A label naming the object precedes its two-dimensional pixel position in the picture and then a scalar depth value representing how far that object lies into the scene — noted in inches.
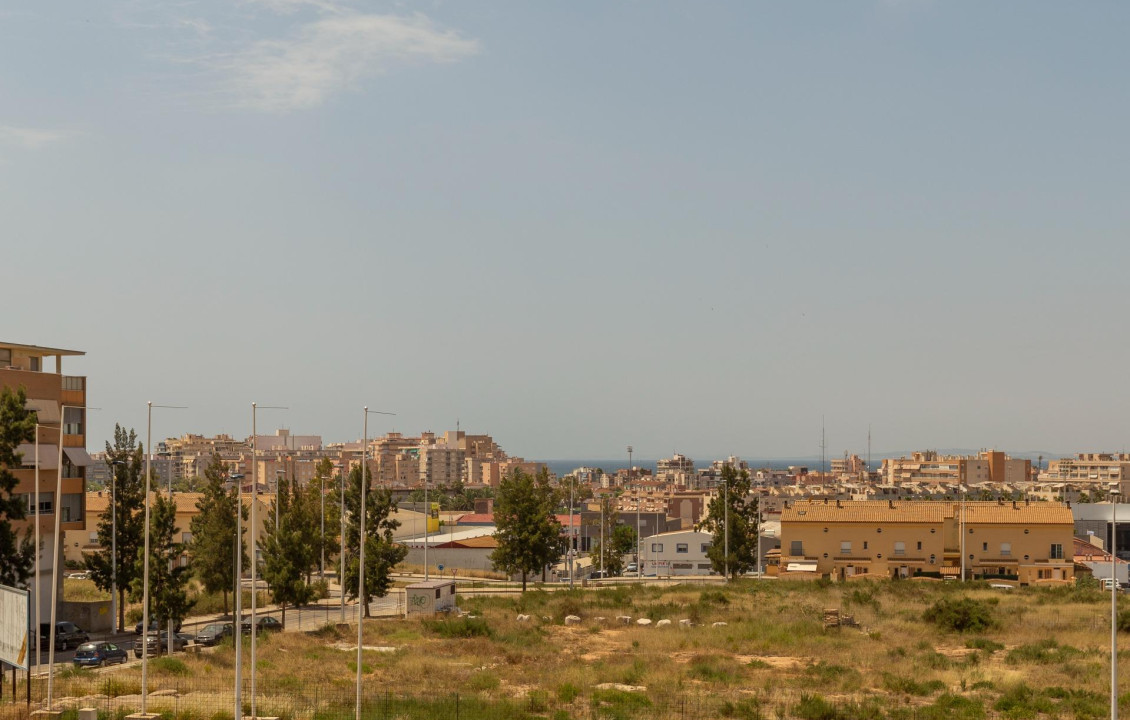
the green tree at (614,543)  4124.0
